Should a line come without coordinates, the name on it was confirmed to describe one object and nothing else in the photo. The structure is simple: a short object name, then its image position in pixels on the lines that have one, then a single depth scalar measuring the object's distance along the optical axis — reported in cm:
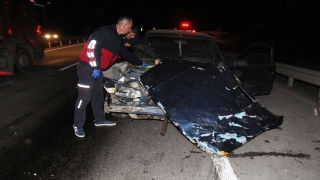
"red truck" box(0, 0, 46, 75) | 881
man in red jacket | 410
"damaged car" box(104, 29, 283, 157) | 364
